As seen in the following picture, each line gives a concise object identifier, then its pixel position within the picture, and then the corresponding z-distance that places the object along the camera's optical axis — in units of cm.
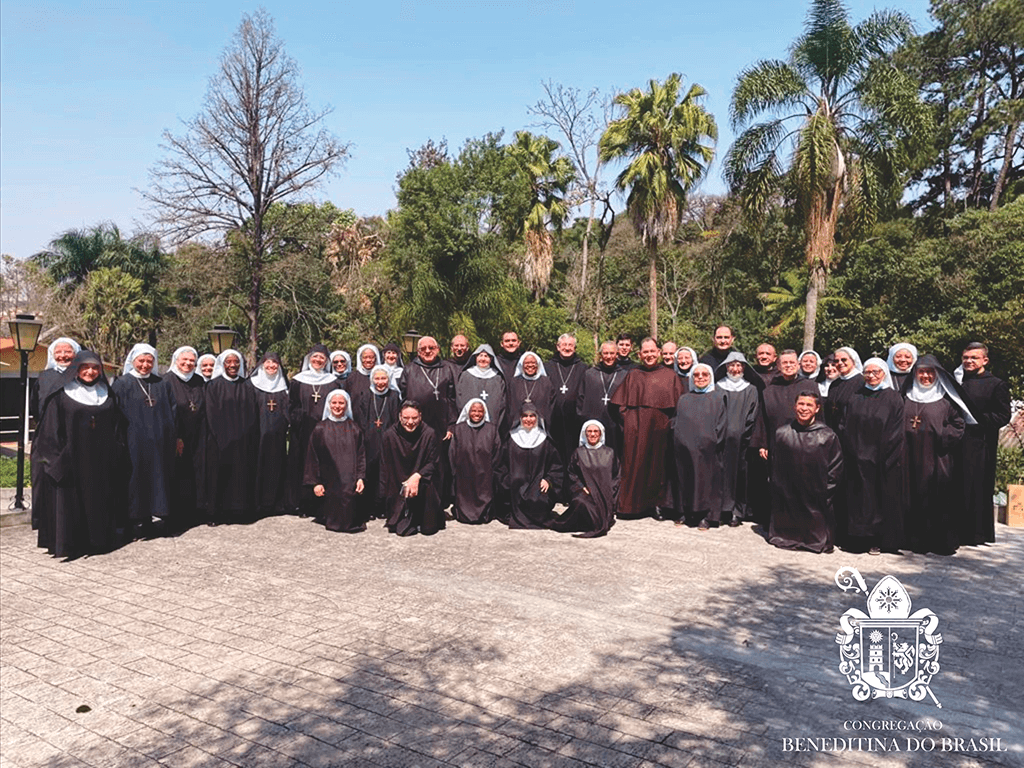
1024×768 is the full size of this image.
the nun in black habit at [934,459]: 742
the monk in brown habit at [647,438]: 909
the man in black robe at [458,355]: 1014
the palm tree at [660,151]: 2334
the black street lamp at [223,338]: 1270
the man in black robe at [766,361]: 905
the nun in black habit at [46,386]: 759
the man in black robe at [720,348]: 941
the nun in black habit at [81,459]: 725
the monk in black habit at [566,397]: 1002
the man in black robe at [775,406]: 860
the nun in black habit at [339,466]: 858
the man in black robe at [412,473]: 845
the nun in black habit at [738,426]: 874
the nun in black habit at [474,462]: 905
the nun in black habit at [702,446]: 873
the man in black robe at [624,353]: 985
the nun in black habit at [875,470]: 745
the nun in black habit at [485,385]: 971
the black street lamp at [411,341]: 1464
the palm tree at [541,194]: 2677
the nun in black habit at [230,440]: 877
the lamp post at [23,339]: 949
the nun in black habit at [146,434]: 801
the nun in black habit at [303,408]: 944
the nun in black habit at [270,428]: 916
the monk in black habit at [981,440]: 762
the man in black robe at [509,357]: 1005
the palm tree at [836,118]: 1764
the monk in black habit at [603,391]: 955
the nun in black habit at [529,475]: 881
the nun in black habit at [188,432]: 852
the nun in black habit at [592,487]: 828
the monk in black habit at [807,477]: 759
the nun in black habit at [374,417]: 907
